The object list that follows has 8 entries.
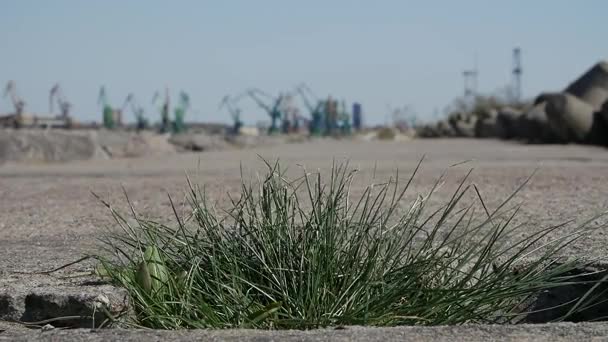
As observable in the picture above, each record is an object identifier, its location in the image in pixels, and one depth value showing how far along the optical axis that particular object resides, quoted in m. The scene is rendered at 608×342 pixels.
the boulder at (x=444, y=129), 52.45
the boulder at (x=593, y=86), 28.34
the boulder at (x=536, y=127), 27.25
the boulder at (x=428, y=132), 56.79
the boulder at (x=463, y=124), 49.83
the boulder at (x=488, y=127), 39.41
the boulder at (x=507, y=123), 34.56
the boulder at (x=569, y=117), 24.86
